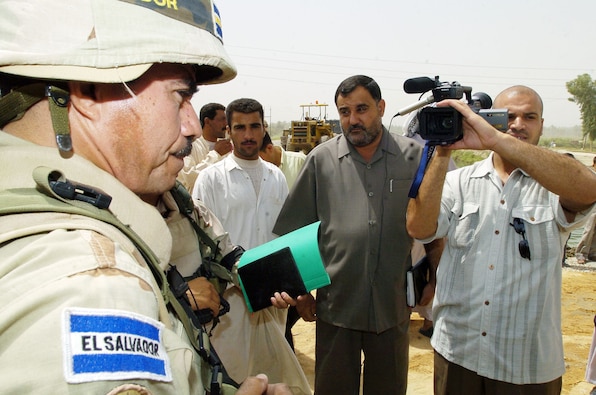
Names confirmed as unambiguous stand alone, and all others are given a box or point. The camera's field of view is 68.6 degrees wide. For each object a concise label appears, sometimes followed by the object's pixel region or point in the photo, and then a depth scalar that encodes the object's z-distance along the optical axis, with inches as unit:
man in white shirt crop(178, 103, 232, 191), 189.8
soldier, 24.6
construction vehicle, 920.8
